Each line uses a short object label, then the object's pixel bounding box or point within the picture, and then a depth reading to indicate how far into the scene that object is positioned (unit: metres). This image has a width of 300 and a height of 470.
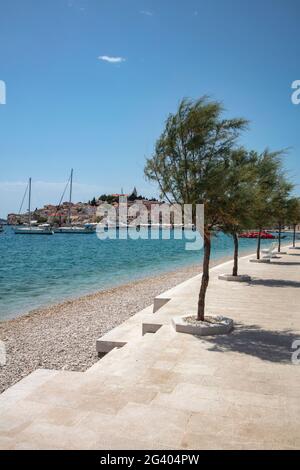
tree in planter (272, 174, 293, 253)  21.14
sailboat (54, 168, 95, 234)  114.51
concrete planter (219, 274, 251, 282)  16.72
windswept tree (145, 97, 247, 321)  8.12
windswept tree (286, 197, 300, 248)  24.47
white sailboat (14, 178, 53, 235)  102.31
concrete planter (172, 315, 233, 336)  8.11
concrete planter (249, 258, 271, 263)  25.80
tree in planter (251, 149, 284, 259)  17.89
